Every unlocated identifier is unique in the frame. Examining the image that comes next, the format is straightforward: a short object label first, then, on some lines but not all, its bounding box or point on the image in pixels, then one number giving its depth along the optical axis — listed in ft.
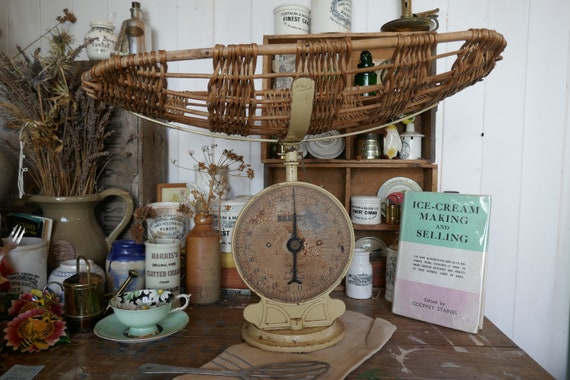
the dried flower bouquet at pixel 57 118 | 3.61
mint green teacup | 2.75
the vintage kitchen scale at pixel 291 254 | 2.62
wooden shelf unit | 3.88
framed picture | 4.29
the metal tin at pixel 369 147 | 3.99
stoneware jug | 3.72
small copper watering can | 2.94
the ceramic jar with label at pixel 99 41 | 4.05
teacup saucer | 2.75
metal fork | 2.98
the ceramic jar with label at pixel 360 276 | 3.73
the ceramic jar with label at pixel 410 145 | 3.97
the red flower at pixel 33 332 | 2.64
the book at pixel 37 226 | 3.67
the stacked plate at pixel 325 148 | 4.13
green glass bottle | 3.85
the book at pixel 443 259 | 3.05
